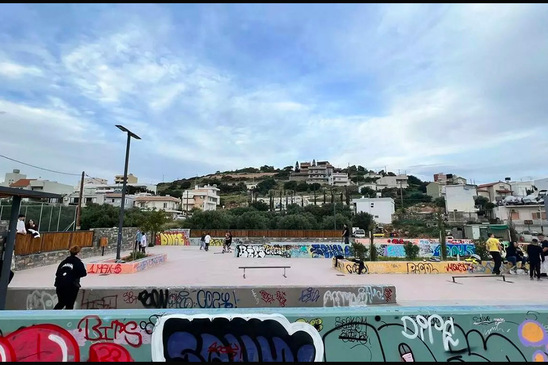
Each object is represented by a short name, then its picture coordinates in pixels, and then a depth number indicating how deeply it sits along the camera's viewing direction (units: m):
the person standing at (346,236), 21.27
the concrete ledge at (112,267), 12.55
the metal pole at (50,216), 18.13
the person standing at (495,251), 11.58
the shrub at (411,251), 15.65
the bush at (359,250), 15.03
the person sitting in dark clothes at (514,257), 12.04
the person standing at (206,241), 24.39
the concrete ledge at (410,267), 13.02
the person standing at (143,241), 18.67
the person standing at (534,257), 10.77
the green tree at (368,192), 91.75
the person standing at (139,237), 17.81
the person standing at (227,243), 23.44
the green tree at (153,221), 17.25
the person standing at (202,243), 25.51
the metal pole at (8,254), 5.20
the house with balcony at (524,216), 40.08
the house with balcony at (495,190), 76.82
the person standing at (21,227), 12.39
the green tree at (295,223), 38.89
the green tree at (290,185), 107.75
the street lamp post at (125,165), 12.73
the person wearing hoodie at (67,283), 5.39
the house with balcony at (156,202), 73.24
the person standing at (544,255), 11.25
